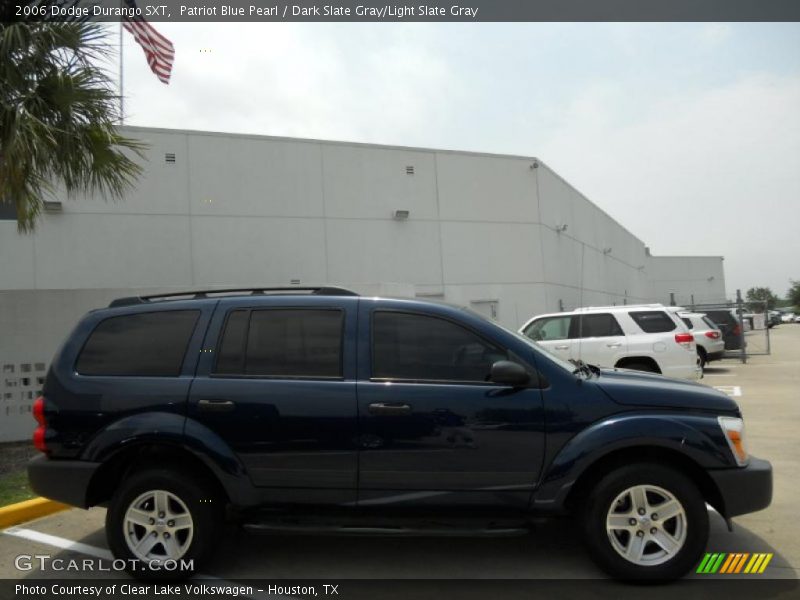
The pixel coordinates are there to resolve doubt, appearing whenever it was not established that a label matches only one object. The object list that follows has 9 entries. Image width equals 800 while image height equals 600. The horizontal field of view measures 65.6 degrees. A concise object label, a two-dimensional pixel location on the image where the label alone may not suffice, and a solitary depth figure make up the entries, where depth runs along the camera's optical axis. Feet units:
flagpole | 25.86
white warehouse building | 53.67
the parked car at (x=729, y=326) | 66.03
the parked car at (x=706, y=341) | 53.78
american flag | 40.75
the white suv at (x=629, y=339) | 33.60
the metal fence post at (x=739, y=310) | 62.19
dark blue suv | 12.55
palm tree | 22.29
